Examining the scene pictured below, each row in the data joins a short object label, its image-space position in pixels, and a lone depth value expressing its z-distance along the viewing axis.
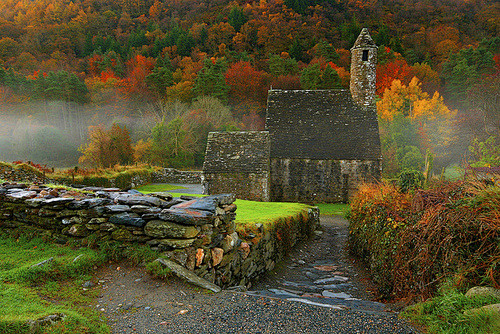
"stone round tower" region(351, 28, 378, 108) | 30.03
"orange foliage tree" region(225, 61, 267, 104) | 60.59
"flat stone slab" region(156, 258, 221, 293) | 5.49
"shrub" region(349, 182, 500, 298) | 4.59
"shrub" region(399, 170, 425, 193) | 8.48
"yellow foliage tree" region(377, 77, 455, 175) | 37.44
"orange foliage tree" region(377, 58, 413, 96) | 54.34
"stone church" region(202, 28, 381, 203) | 23.45
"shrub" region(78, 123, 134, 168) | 34.25
